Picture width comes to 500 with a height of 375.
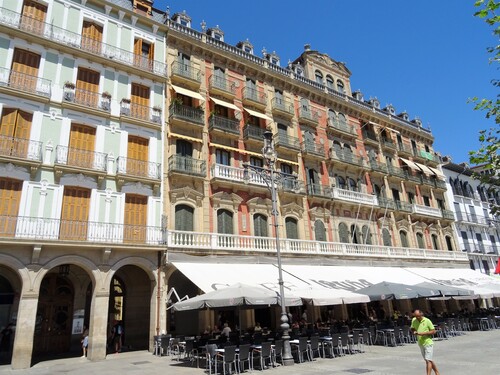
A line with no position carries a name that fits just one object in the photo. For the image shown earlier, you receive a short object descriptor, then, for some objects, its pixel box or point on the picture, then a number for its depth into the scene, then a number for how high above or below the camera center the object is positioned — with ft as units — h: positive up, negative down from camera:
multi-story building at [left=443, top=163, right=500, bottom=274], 115.55 +25.30
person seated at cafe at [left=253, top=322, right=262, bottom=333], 53.67 -2.43
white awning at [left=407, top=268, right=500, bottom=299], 68.44 +4.61
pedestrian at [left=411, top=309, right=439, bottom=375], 29.53 -2.53
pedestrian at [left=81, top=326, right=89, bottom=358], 49.83 -2.87
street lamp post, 40.78 +0.59
